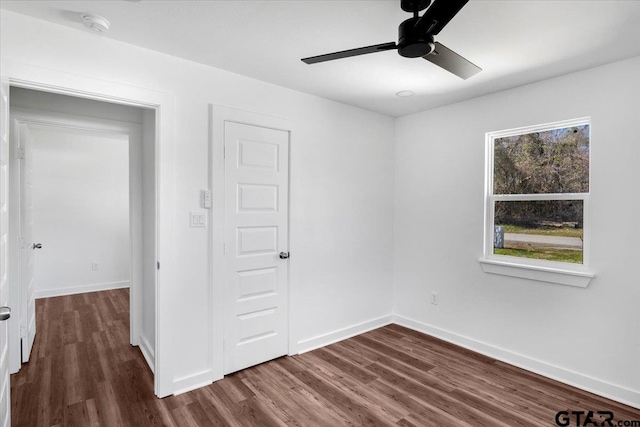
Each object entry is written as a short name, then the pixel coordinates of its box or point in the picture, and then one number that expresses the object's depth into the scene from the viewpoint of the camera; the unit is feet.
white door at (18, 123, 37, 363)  9.40
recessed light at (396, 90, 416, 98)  10.11
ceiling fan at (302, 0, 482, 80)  4.43
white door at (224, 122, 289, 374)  9.04
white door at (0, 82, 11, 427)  5.38
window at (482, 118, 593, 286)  8.87
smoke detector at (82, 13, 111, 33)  6.19
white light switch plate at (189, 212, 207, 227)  8.34
